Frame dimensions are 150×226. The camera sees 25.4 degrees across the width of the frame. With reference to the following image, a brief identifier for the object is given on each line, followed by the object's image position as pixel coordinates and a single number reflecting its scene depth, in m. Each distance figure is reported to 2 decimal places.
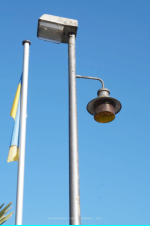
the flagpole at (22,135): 4.88
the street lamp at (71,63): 4.72
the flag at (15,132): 5.68
